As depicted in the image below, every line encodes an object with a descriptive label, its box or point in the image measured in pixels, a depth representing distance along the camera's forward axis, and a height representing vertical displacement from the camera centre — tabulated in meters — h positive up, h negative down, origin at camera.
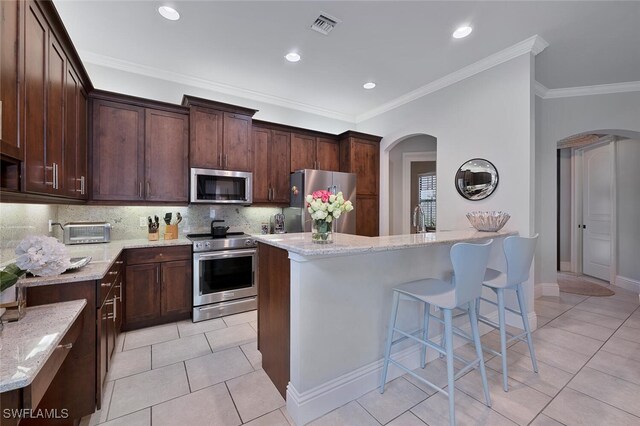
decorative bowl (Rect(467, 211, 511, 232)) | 2.77 -0.07
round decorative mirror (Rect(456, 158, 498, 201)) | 3.10 +0.42
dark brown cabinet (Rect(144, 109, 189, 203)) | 3.14 +0.71
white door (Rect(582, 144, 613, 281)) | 4.67 +0.04
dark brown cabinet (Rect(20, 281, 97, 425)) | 1.51 -0.91
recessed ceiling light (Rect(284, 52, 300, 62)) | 3.11 +1.86
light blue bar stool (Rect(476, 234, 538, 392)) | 2.11 -0.46
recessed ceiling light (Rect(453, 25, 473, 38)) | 2.61 +1.82
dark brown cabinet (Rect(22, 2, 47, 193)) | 1.49 +0.70
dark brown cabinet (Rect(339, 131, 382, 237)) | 4.48 +0.75
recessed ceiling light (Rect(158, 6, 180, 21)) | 2.37 +1.83
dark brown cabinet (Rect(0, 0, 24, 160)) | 1.26 +0.69
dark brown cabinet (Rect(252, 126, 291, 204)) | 3.88 +0.74
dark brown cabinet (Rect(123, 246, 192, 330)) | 2.84 -0.80
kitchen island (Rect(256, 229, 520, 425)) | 1.69 -0.70
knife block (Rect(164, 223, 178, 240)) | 3.29 -0.22
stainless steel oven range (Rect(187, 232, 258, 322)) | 3.13 -0.76
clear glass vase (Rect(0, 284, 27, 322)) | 1.18 -0.40
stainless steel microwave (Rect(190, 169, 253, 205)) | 3.29 +0.36
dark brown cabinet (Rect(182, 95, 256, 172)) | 3.30 +1.02
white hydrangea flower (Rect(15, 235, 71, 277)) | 1.39 -0.23
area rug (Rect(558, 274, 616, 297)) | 4.14 -1.23
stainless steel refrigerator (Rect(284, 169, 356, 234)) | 3.92 +0.34
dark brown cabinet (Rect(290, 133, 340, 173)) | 4.23 +1.01
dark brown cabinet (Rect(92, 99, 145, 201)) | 2.89 +0.71
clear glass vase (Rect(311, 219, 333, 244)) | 1.80 -0.12
